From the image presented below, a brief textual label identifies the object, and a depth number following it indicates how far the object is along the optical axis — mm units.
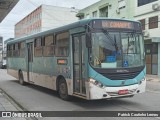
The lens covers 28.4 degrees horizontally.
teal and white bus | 10141
